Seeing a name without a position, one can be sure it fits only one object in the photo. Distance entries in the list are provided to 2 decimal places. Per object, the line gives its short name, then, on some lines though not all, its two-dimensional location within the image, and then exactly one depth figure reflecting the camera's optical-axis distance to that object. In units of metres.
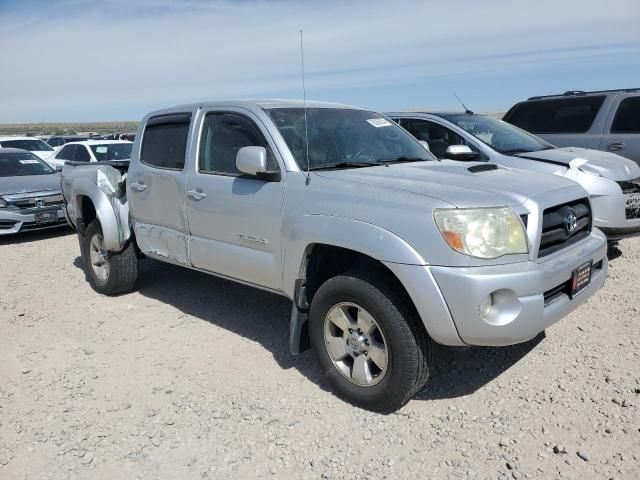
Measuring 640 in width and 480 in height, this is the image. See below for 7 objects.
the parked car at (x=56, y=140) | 25.70
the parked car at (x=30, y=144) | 17.83
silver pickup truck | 3.01
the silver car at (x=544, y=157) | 5.87
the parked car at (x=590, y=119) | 7.92
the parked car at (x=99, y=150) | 13.50
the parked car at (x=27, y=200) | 9.20
